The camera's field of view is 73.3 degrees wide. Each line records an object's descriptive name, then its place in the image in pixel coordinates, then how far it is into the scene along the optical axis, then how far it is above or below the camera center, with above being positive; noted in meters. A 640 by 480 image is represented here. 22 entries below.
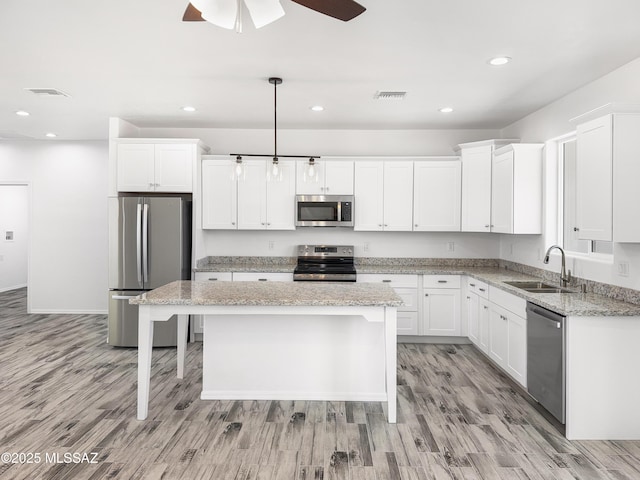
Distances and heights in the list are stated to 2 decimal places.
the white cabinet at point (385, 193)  5.24 +0.51
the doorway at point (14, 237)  8.35 -0.06
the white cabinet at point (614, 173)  2.71 +0.40
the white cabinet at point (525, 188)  4.30 +0.47
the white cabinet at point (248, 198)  5.22 +0.45
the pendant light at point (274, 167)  3.49 +0.56
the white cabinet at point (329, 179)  5.25 +0.68
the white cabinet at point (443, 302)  4.98 -0.78
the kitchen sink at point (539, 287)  3.71 -0.47
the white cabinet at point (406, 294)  5.00 -0.69
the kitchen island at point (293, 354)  3.30 -0.93
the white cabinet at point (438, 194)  5.18 +0.49
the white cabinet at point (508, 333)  3.44 -0.86
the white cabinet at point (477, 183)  4.92 +0.60
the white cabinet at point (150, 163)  4.98 +0.83
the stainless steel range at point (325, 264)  5.00 -0.37
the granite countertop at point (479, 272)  2.80 -0.42
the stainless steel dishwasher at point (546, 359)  2.82 -0.87
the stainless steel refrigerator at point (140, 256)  4.81 -0.24
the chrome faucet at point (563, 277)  3.72 -0.37
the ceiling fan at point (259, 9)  1.80 +0.99
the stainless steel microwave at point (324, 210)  5.22 +0.30
